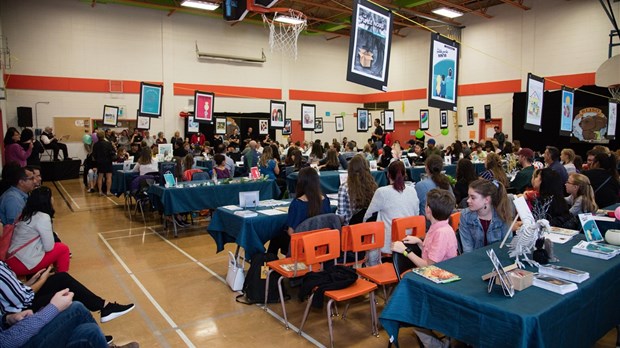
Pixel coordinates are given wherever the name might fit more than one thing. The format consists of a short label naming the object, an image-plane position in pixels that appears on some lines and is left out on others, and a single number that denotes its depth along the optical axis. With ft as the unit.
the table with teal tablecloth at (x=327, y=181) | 26.73
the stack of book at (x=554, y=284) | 6.77
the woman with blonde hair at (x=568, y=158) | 22.23
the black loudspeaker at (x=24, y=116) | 44.09
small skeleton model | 8.00
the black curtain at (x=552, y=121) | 45.28
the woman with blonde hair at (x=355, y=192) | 14.23
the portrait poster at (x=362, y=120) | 49.08
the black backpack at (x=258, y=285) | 12.88
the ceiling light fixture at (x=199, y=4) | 44.81
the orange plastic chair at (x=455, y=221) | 12.56
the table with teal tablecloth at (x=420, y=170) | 31.63
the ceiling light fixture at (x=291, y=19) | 29.94
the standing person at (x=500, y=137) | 49.56
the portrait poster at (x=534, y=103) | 22.33
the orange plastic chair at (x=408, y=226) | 11.80
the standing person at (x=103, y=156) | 33.53
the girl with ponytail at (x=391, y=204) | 12.66
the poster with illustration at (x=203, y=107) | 29.78
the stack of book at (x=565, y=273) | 7.24
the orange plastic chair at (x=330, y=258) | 9.77
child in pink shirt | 9.14
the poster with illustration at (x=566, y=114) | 27.32
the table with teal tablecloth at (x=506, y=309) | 6.06
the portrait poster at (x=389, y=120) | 53.01
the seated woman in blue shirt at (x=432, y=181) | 15.46
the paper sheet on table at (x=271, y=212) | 14.49
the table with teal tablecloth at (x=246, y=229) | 13.55
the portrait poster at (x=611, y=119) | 36.22
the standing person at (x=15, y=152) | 26.53
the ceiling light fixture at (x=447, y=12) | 49.25
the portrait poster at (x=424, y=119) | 57.36
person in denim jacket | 9.69
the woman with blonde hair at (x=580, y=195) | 12.98
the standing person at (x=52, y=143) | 43.34
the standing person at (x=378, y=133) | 49.81
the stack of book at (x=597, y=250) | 8.57
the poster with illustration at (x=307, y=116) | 41.29
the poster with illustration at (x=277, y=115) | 35.13
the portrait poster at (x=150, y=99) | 28.19
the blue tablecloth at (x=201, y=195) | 20.59
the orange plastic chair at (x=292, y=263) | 10.81
